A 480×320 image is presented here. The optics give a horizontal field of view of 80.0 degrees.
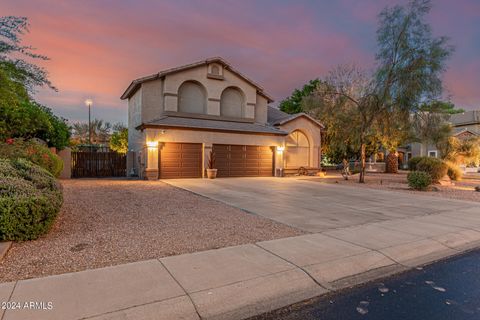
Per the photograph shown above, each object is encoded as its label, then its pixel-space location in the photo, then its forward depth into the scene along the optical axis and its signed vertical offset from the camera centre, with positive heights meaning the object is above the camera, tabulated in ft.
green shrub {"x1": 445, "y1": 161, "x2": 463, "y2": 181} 69.51 -3.31
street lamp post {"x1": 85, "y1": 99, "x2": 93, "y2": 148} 84.48 +16.42
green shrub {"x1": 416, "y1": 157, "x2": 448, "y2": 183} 57.88 -1.68
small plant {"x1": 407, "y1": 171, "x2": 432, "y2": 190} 46.52 -3.41
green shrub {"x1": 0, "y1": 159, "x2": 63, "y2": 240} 15.47 -2.79
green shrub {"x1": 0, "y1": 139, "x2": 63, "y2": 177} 34.54 +0.51
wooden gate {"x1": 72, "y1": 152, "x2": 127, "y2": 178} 65.00 -1.53
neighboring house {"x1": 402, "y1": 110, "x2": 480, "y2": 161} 113.99 +13.14
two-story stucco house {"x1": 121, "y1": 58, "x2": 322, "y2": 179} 59.66 +7.36
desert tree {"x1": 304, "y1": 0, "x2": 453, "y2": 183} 50.03 +14.85
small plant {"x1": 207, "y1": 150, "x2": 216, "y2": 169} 62.28 -0.61
